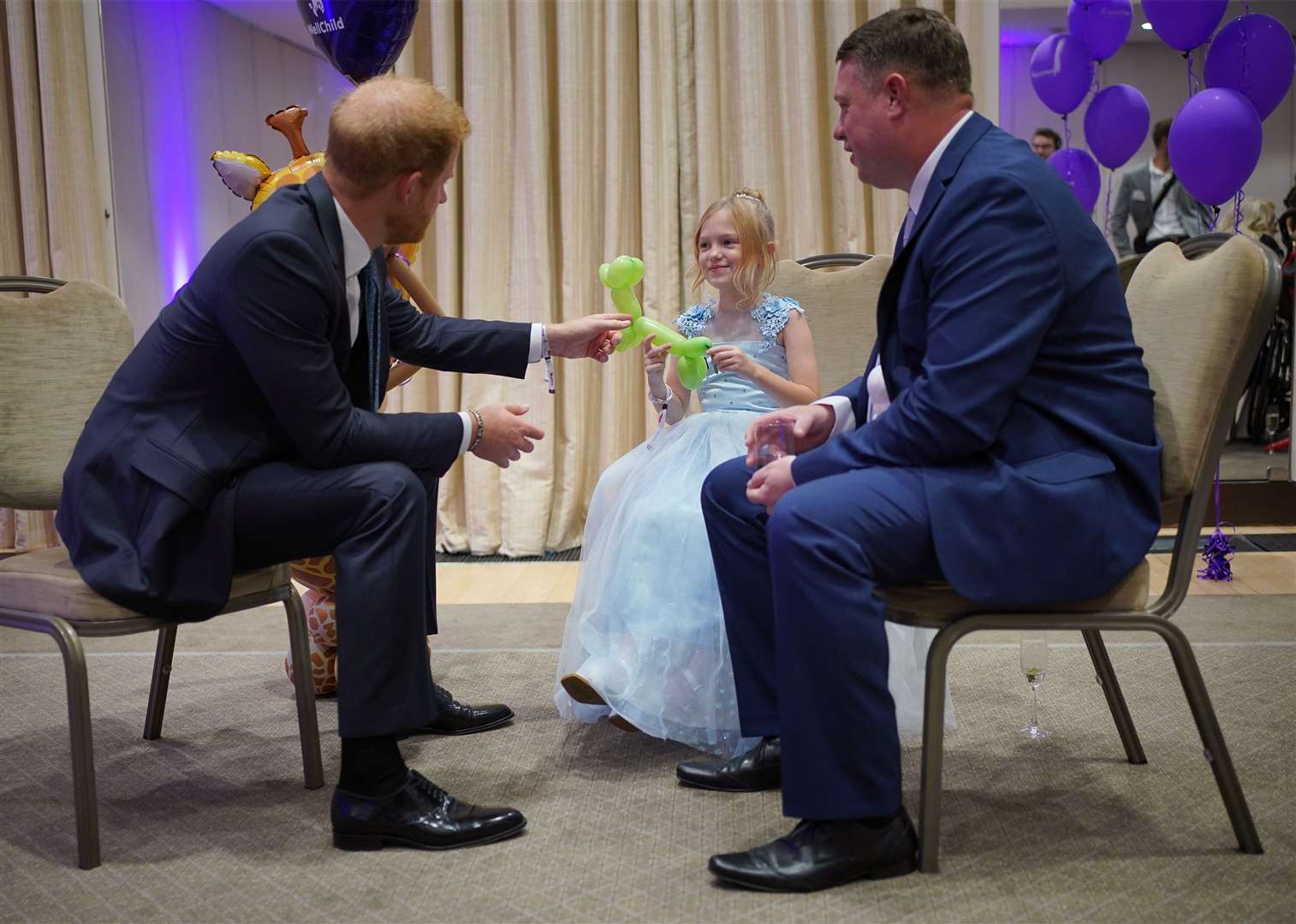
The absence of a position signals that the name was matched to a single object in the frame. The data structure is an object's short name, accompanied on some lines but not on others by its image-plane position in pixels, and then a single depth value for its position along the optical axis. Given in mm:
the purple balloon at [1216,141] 3814
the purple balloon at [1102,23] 4223
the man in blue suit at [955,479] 1727
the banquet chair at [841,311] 2990
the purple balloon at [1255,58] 3926
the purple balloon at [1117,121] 4355
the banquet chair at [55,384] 2631
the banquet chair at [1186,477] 1812
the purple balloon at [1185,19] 3914
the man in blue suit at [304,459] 1959
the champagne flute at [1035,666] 2561
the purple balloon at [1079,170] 4668
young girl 2418
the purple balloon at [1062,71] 4410
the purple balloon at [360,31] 3029
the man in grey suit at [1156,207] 5406
